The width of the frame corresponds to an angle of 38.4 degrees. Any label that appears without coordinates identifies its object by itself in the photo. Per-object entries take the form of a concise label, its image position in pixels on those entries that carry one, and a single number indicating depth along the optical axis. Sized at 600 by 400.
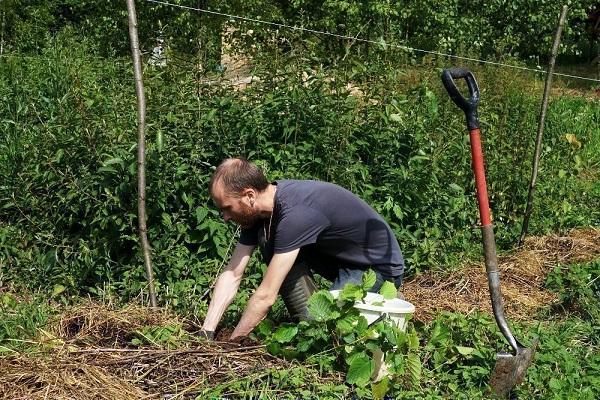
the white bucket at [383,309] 3.72
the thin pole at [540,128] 5.83
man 3.82
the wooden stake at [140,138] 4.18
